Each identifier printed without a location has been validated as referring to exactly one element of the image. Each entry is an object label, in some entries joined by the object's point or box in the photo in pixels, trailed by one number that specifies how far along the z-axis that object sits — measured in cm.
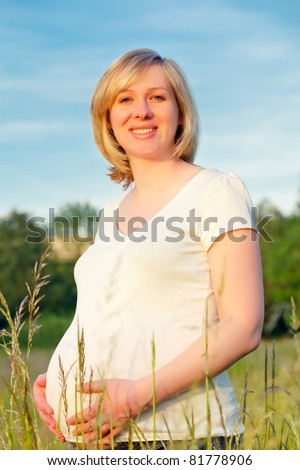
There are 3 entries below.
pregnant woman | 228
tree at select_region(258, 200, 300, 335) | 4547
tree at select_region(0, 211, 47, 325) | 4319
